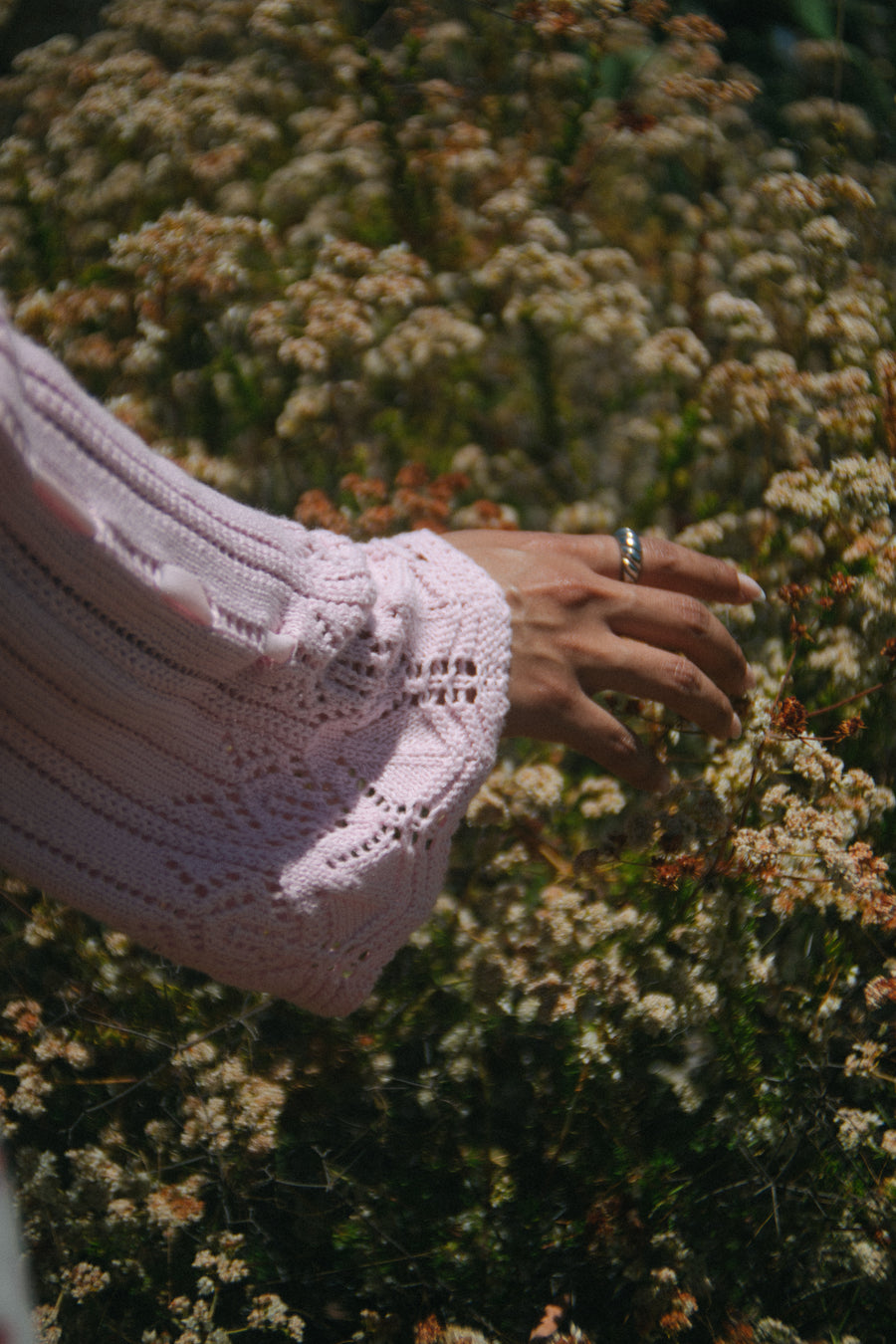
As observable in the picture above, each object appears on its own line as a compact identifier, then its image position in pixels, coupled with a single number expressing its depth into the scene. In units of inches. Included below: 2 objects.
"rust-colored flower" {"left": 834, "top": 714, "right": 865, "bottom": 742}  32.1
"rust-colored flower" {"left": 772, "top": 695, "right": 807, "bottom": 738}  31.8
